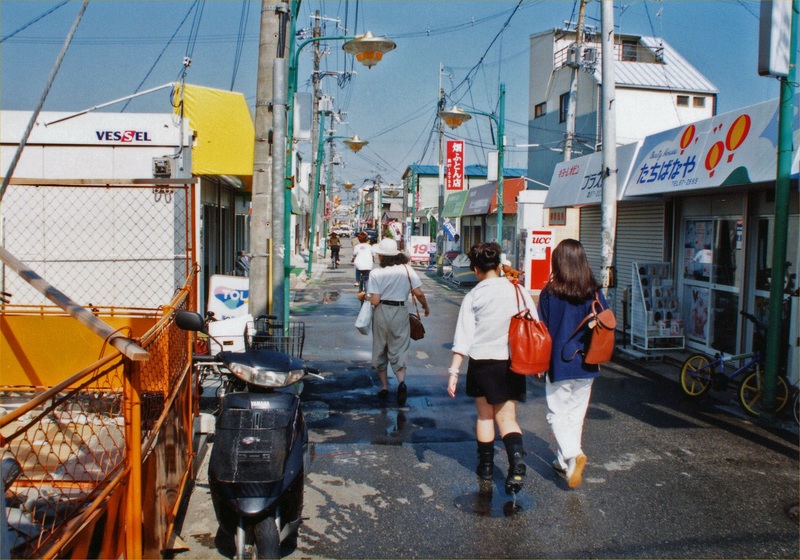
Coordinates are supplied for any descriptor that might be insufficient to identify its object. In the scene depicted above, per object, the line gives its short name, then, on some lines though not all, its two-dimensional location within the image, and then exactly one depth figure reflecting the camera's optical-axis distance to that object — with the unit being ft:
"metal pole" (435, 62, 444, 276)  92.79
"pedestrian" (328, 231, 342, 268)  108.17
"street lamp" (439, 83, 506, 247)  62.03
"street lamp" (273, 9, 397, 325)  26.81
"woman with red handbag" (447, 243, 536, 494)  16.76
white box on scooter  23.49
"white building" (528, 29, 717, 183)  105.50
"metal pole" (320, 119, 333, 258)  135.68
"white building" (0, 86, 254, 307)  29.78
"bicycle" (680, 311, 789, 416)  23.73
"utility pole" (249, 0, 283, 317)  25.48
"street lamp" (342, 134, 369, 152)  85.81
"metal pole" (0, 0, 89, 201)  9.62
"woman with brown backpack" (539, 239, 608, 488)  16.85
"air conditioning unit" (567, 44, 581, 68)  76.64
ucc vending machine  55.11
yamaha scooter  12.30
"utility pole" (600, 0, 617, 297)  34.65
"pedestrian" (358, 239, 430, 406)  25.05
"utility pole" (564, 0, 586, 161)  71.82
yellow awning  34.83
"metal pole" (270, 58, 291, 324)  24.89
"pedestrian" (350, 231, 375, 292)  59.98
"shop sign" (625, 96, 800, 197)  26.40
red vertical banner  103.30
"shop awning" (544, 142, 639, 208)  39.70
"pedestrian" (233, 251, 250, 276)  47.73
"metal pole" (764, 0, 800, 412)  22.65
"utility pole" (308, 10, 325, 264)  101.57
